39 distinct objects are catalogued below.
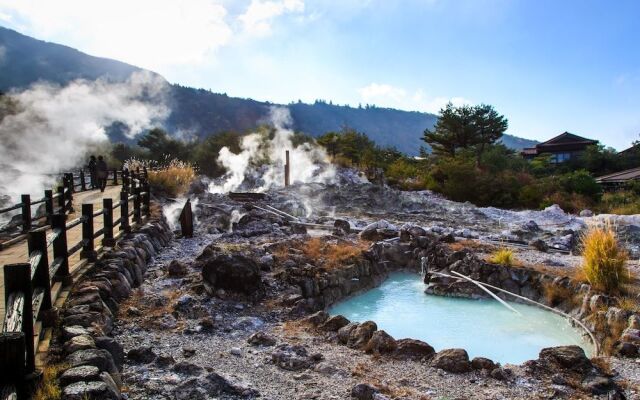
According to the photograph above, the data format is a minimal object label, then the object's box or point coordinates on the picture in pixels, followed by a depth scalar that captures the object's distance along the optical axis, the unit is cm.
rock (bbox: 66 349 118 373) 349
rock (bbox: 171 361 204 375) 419
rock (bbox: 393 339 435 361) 500
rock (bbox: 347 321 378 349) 525
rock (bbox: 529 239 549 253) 1107
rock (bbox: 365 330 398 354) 510
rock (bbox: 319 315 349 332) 571
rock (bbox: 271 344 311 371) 455
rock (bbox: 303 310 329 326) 592
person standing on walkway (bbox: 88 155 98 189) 1725
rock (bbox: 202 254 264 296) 673
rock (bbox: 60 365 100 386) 324
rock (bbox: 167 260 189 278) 736
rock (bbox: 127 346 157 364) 437
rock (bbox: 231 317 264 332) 574
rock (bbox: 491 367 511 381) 452
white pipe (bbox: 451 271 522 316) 826
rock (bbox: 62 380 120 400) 303
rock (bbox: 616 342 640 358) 528
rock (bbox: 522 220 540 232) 1436
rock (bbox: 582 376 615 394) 430
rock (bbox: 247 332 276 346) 518
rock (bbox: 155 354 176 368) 430
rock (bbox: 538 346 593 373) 471
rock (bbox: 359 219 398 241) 1207
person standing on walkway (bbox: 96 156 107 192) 1670
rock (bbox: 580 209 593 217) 1809
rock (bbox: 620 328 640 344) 554
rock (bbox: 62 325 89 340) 398
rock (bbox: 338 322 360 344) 539
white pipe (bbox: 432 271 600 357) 636
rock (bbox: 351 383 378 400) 391
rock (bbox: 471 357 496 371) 467
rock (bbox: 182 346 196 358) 467
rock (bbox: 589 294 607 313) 703
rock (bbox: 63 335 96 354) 369
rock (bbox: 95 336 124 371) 402
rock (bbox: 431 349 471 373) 466
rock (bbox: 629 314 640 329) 596
